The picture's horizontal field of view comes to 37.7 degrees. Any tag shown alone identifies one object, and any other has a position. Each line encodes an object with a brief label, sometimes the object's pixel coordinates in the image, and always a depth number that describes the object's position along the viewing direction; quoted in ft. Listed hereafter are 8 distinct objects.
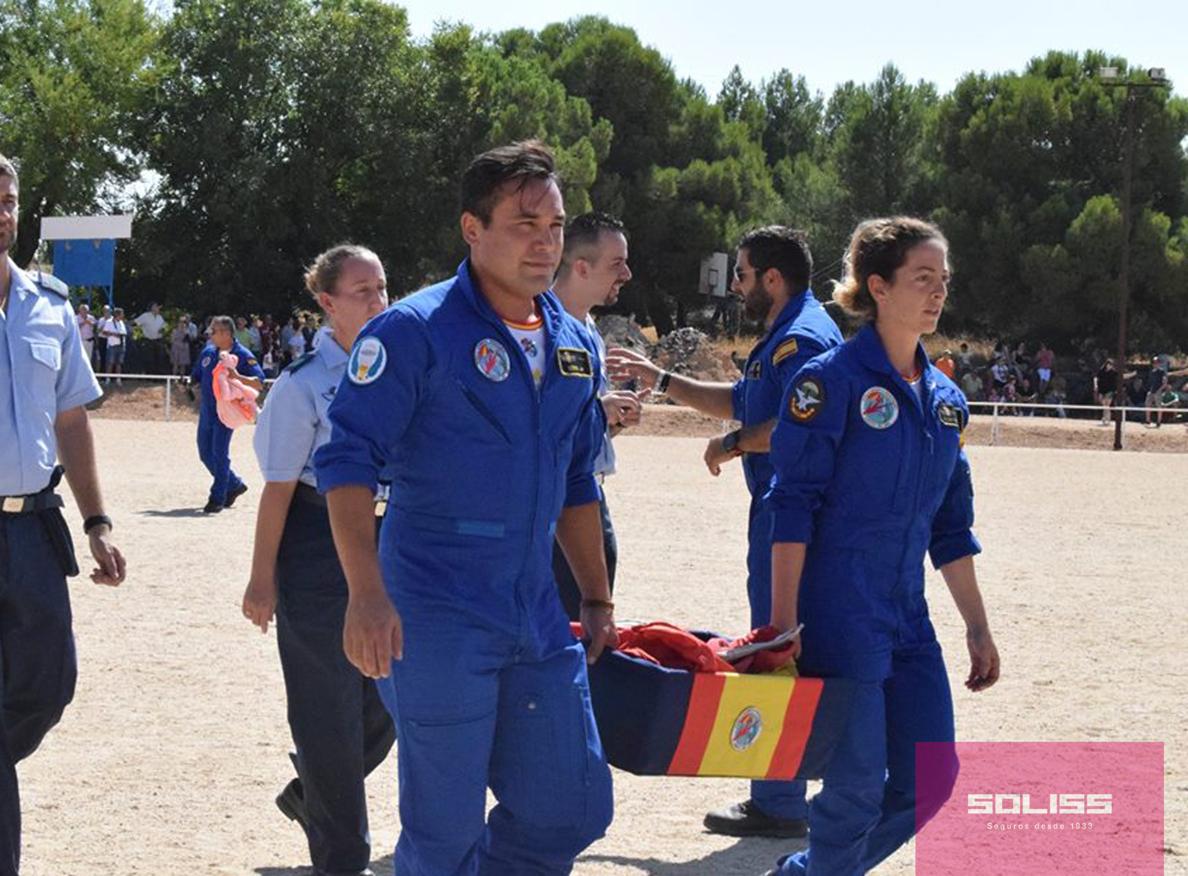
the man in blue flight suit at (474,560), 12.04
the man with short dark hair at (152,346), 130.62
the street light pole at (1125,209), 113.70
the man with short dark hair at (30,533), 15.44
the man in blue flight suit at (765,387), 18.99
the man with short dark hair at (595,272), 20.57
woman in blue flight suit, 14.74
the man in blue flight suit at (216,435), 53.16
